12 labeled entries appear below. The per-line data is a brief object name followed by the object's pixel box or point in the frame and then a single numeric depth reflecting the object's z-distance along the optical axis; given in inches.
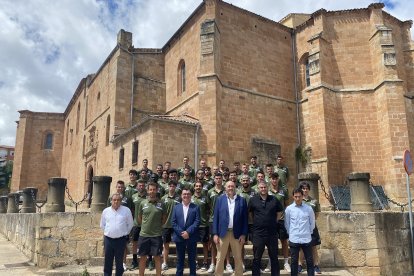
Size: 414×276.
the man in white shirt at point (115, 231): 240.7
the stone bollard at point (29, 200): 492.4
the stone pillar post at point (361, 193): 321.4
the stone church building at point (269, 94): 649.0
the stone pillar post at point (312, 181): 321.4
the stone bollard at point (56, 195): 350.3
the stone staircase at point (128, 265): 273.6
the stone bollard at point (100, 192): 333.7
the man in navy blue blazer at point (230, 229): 231.6
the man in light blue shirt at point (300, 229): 232.2
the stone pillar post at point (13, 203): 637.6
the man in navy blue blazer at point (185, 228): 235.8
